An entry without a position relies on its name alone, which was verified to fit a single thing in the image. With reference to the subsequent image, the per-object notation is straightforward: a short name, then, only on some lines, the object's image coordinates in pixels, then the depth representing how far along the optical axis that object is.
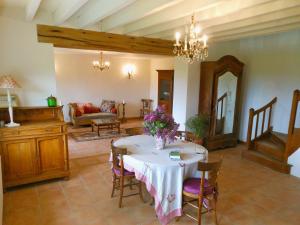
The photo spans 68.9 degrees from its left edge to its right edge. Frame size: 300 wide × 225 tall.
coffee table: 6.37
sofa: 7.20
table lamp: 3.14
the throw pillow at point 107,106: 7.81
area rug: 6.09
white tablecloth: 2.42
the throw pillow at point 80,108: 7.45
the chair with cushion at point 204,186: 2.31
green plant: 4.73
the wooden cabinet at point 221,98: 4.91
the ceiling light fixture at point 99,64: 7.44
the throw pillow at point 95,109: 7.77
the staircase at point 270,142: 3.95
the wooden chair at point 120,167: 2.69
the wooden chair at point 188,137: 3.46
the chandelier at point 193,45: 2.60
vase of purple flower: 2.76
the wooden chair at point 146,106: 9.06
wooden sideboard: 3.18
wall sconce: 8.61
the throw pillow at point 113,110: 7.74
